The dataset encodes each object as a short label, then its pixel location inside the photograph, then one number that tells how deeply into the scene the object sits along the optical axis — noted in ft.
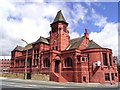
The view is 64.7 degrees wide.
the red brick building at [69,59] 73.21
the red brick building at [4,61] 235.11
